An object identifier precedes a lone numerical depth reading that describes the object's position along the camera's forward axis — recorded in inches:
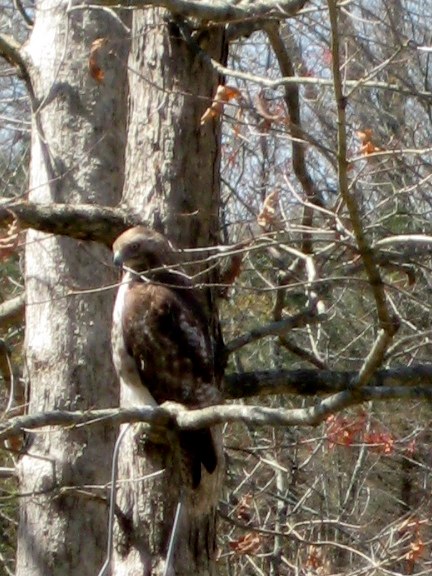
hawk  414.0
